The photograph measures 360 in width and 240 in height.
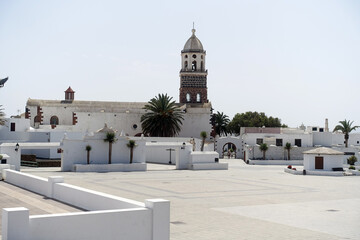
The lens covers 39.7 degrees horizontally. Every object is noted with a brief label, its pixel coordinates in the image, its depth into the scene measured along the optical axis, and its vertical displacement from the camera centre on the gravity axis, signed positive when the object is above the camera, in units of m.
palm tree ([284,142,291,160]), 56.02 -0.37
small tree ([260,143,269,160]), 55.22 -0.50
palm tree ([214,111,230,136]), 84.38 +3.41
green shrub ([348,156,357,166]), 50.50 -1.68
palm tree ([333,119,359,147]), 65.62 +2.16
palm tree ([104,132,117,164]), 39.81 +0.23
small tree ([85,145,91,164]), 39.00 -0.69
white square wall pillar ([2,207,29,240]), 10.21 -1.72
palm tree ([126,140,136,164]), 40.97 -0.32
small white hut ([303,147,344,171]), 42.69 -1.37
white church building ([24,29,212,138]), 63.78 +4.08
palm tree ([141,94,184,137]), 61.06 +2.79
